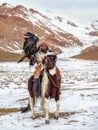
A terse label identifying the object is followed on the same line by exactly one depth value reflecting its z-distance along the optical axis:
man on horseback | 13.04
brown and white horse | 12.82
